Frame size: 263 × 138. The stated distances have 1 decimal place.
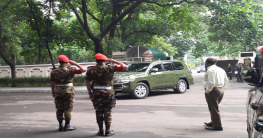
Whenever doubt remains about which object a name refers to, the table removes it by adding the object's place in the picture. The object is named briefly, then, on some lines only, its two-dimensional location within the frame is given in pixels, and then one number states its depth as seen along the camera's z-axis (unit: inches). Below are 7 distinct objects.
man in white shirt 248.2
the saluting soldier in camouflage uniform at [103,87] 233.8
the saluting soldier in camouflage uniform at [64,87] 252.0
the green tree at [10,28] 829.8
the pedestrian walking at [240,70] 949.8
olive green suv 507.8
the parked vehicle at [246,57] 1205.1
